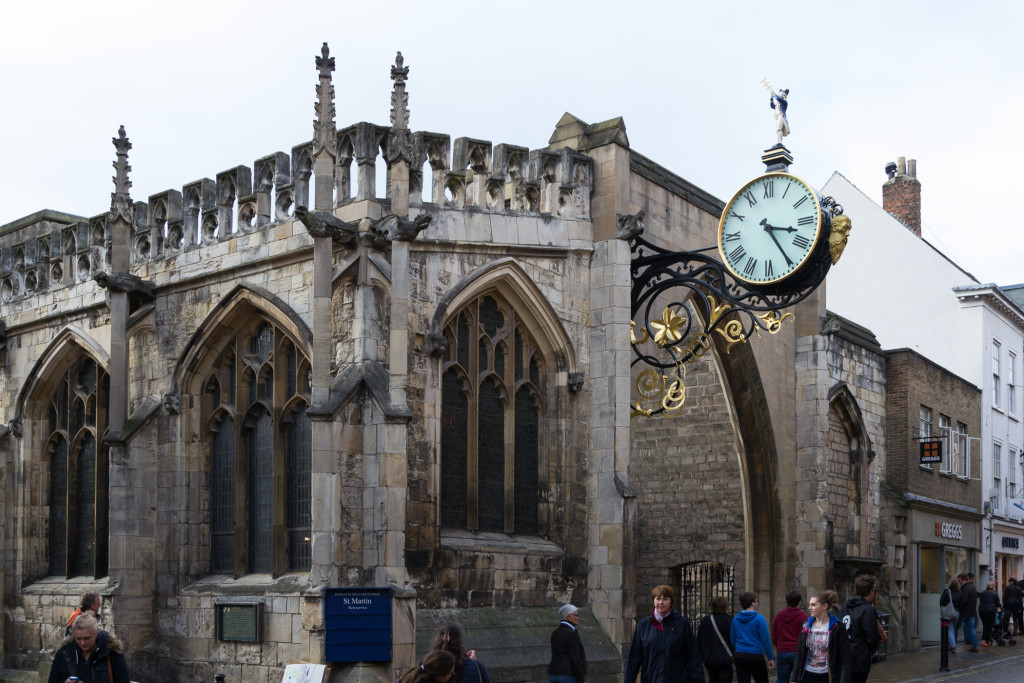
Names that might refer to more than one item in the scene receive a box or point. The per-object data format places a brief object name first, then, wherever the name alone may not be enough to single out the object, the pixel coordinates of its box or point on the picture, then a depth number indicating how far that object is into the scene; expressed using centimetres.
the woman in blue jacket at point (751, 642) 1226
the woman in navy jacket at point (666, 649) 1002
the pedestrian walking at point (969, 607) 2388
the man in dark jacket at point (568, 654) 1138
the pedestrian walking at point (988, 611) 2539
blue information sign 1312
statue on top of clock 1733
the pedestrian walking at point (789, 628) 1302
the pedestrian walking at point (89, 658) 806
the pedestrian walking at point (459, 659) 762
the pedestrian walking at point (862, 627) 999
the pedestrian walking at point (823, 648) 1005
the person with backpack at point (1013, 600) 2683
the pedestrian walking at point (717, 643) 1193
